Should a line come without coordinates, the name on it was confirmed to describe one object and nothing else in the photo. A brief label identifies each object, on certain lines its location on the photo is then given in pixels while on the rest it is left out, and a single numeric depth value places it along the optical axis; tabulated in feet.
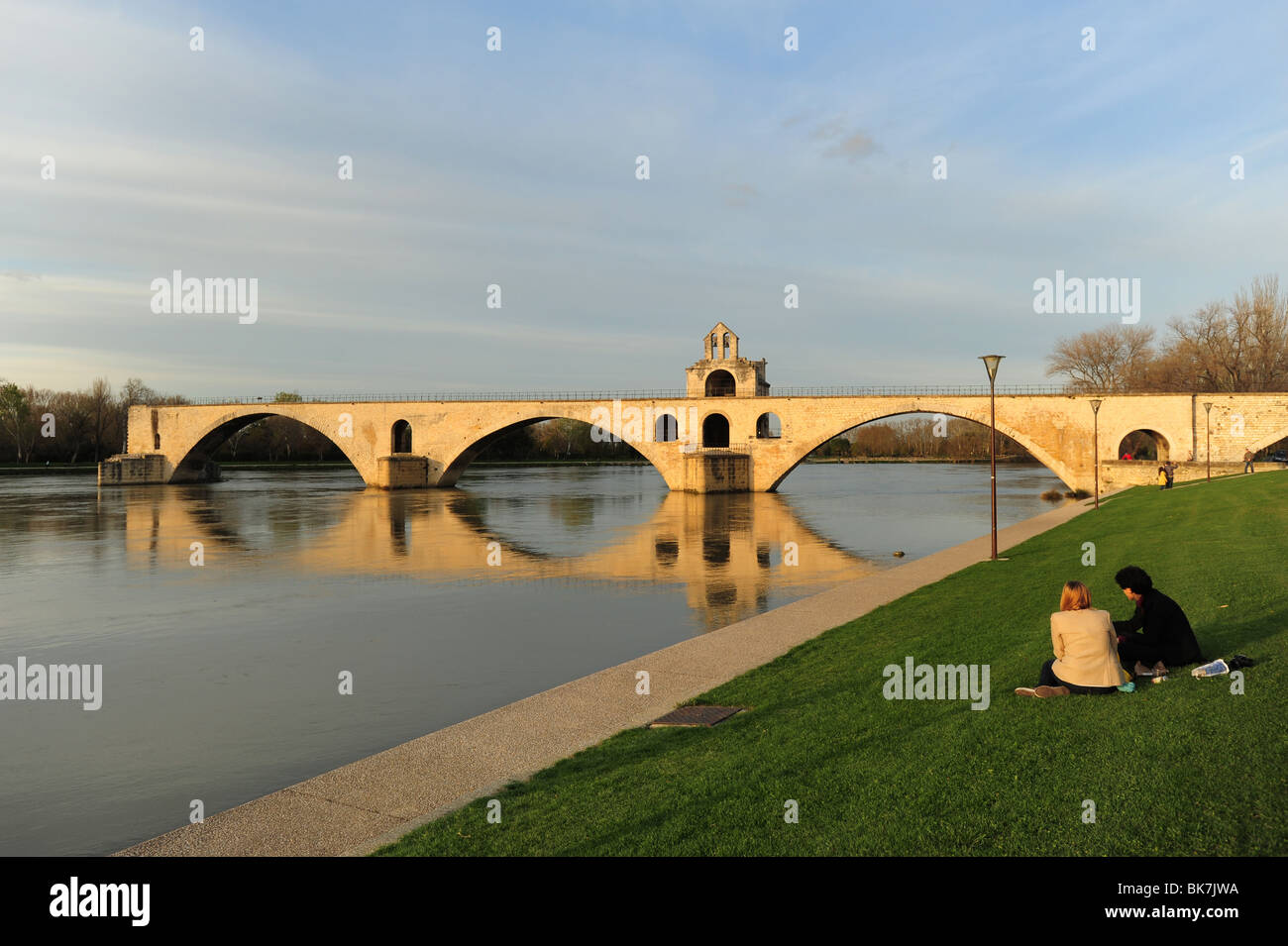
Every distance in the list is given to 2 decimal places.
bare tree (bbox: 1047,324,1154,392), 250.57
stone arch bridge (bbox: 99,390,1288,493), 161.99
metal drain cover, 26.81
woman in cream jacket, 23.58
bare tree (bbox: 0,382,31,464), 305.94
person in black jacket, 24.93
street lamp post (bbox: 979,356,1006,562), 63.93
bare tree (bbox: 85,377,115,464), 328.90
